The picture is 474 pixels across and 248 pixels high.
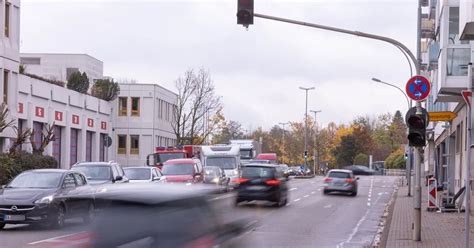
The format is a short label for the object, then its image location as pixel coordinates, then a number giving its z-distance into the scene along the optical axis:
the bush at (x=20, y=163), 34.28
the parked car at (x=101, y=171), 25.53
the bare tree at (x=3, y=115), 36.53
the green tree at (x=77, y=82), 60.34
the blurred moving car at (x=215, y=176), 35.37
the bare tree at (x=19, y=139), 38.09
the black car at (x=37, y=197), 18.23
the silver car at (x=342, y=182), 41.34
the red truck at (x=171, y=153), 46.31
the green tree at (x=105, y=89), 68.12
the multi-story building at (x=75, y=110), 43.09
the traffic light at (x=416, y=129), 17.62
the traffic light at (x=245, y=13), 19.53
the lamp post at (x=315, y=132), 99.24
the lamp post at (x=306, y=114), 93.74
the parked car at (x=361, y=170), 93.04
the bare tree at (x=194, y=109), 74.75
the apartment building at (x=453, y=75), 30.09
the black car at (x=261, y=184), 29.20
